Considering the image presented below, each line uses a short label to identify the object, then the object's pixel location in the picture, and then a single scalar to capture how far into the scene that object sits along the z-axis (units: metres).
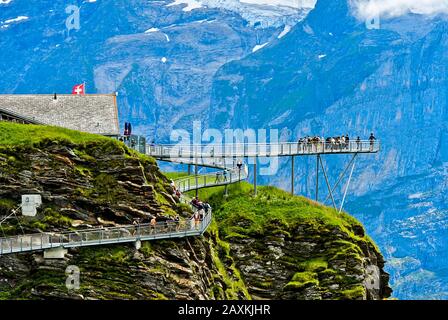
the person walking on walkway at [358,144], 138.88
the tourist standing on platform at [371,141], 140.12
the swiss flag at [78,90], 142.25
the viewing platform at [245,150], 125.44
